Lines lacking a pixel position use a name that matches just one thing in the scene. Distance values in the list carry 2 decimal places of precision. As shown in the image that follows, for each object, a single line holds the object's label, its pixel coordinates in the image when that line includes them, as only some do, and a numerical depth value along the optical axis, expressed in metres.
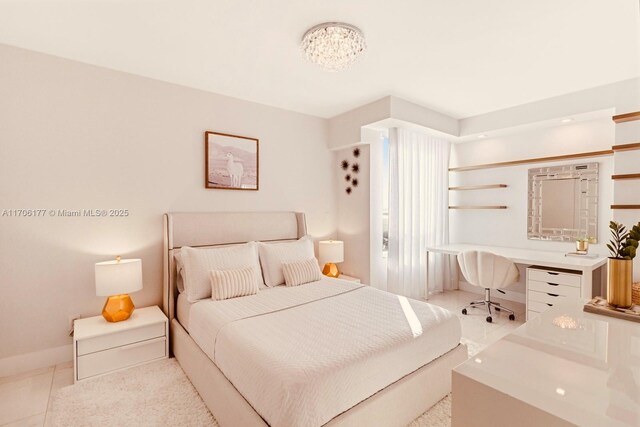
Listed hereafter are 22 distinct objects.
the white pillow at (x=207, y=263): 2.52
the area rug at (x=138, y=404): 1.83
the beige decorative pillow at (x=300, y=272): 2.93
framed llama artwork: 3.26
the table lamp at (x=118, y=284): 2.35
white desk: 2.81
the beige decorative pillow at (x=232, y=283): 2.47
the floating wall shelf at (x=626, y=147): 2.83
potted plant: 1.25
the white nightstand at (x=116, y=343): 2.22
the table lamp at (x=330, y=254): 3.78
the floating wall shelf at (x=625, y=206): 2.81
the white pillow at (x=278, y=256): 2.96
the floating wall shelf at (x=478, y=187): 4.17
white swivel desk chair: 3.24
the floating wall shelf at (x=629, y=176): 2.81
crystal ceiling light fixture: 2.11
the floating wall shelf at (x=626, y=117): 2.85
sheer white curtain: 3.95
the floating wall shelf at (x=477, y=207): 4.17
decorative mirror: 3.48
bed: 1.40
